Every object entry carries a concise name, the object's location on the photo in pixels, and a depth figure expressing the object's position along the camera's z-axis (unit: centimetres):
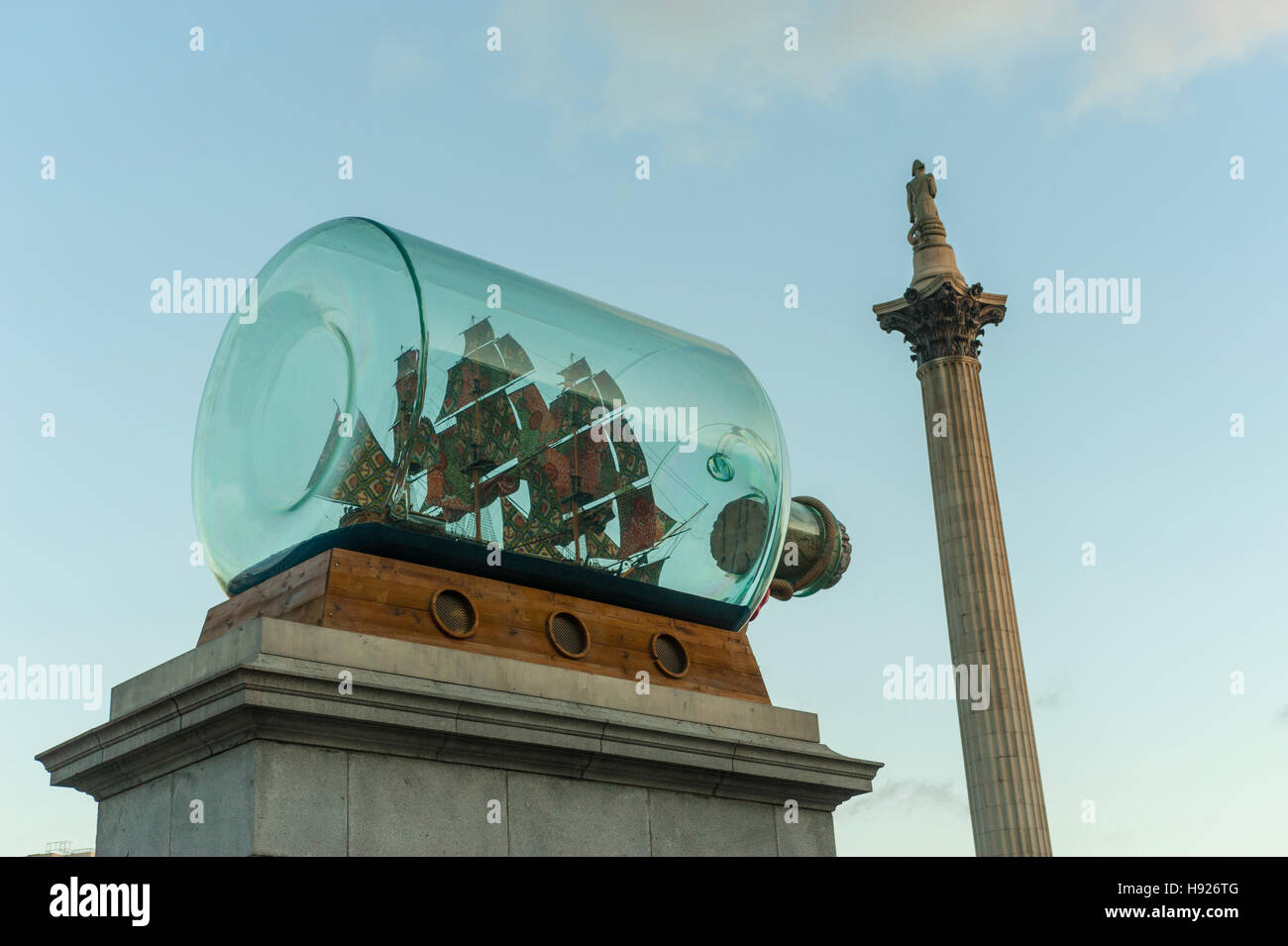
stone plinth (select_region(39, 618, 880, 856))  595
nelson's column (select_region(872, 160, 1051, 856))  3275
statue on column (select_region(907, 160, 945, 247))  3809
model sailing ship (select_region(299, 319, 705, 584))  683
